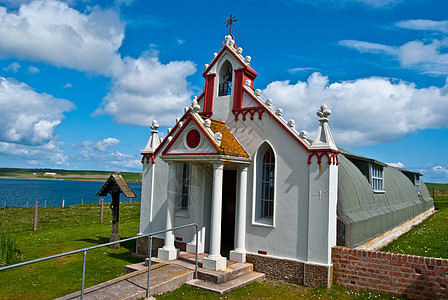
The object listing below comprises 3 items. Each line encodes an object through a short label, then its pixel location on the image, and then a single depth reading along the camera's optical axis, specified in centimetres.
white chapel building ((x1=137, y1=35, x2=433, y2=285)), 1059
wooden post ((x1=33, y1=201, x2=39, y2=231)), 2108
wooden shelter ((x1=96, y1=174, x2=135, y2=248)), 1588
